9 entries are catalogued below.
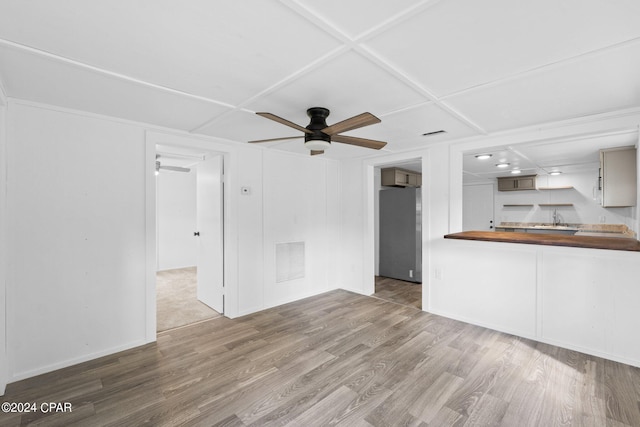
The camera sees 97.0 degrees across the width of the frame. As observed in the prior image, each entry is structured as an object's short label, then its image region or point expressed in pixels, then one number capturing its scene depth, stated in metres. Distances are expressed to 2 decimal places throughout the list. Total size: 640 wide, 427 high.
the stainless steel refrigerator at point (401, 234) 5.29
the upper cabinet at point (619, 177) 3.61
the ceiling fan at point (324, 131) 2.18
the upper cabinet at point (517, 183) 6.61
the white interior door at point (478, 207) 7.50
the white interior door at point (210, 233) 3.81
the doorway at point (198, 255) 3.79
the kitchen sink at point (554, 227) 5.93
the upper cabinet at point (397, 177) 5.88
